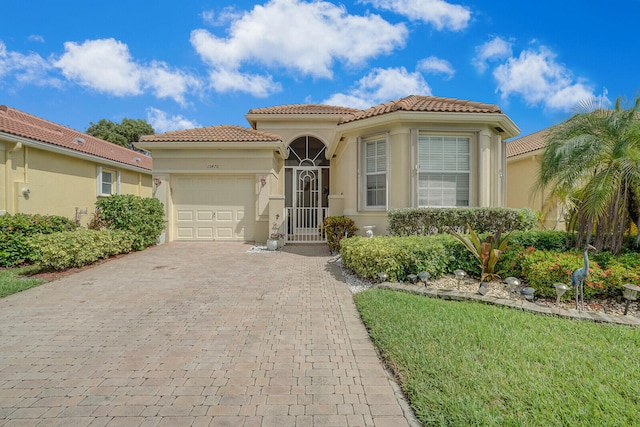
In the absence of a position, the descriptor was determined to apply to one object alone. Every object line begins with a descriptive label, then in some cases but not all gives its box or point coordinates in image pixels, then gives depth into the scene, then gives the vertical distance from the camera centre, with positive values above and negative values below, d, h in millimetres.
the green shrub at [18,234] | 8023 -687
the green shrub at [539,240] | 6906 -695
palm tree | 5719 +850
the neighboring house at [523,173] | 13070 +1834
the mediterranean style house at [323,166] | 8977 +1599
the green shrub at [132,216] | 9797 -210
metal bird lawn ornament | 4570 -1022
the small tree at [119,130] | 33975 +9275
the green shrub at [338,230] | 9680 -646
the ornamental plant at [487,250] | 6062 -823
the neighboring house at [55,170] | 10336 +1711
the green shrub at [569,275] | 4973 -1104
